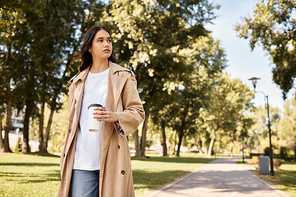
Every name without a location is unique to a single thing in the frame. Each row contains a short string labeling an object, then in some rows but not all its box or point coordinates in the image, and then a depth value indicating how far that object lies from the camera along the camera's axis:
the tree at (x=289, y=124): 42.72
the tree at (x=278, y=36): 14.37
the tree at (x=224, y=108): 42.73
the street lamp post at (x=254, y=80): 18.90
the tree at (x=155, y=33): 17.58
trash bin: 16.64
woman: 2.08
